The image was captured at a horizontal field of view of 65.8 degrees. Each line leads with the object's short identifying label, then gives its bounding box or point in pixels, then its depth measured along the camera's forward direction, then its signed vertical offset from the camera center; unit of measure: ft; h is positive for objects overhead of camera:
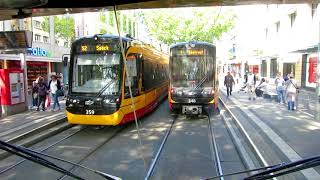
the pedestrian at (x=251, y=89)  47.45 -2.60
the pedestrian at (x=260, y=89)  50.58 -2.75
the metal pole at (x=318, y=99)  28.07 -2.68
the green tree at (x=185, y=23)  88.79 +19.33
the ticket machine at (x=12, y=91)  32.08 -1.91
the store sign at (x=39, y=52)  60.62 +6.41
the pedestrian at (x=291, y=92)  33.84 -2.23
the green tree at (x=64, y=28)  78.16 +15.76
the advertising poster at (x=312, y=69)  51.96 +1.36
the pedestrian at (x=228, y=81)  52.19 -1.11
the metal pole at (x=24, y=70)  34.99 +0.93
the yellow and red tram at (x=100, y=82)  24.49 -0.55
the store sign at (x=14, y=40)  16.22 +2.57
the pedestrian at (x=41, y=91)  34.55 -1.95
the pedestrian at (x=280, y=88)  40.17 -2.10
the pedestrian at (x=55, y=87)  35.22 -1.45
